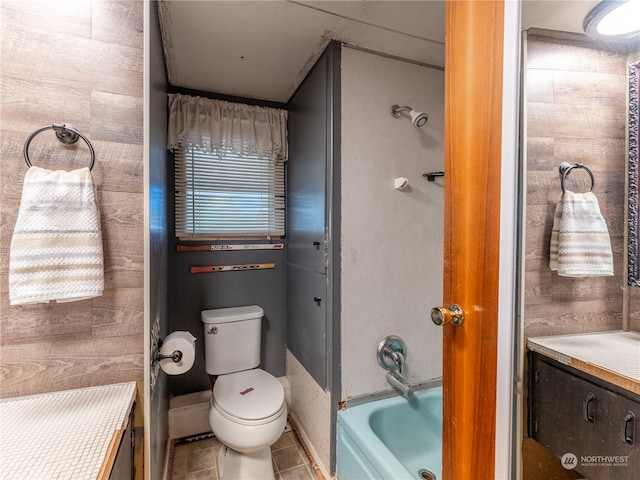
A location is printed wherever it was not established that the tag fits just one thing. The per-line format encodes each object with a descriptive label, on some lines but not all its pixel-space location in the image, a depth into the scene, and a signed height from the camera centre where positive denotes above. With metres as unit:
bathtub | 1.35 -1.01
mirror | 0.58 +0.11
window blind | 2.01 +0.30
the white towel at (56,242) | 0.83 -0.02
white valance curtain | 1.93 +0.77
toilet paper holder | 1.19 -0.50
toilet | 1.47 -0.91
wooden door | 0.64 +0.02
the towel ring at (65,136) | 0.88 +0.32
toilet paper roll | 1.21 -0.50
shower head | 1.48 +0.63
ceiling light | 0.58 +0.44
